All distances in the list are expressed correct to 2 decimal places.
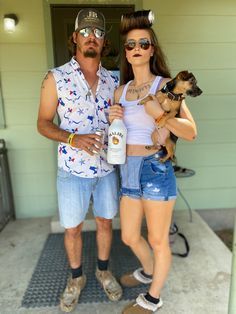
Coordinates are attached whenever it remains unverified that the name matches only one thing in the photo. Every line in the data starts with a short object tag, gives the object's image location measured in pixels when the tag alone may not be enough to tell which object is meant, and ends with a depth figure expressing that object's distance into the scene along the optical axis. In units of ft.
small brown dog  4.67
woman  5.20
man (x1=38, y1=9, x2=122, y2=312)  5.89
